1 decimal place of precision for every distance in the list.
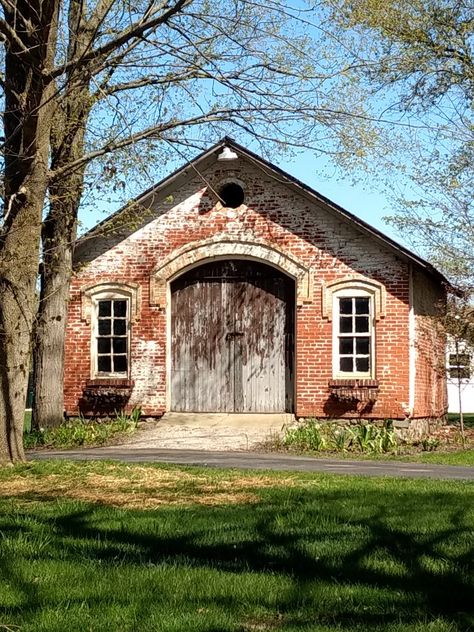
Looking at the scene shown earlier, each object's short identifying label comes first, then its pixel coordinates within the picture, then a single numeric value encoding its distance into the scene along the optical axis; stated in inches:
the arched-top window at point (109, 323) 806.5
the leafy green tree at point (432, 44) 928.9
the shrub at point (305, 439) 669.9
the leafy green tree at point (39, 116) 436.8
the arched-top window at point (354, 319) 757.3
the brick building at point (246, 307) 753.6
